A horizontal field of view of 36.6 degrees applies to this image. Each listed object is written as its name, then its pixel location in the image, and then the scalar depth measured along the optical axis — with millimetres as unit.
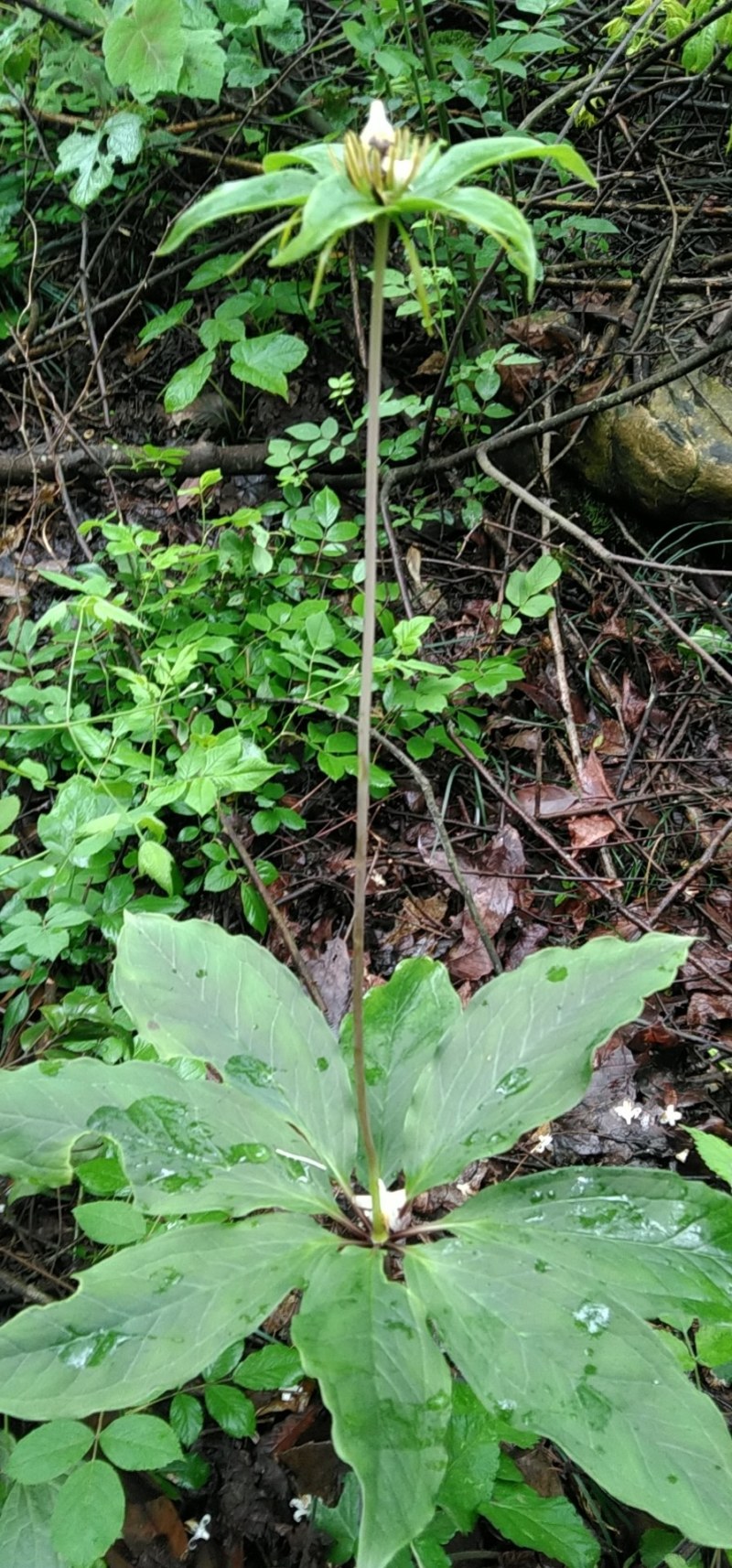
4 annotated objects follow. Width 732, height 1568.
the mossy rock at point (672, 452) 869
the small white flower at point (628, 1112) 547
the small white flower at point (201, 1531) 400
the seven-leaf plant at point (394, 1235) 314
